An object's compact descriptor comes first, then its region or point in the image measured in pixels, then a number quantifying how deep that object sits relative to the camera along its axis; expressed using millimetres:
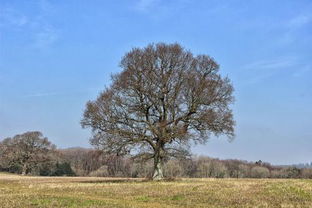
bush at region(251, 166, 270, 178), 121288
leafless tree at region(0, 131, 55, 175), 99312
